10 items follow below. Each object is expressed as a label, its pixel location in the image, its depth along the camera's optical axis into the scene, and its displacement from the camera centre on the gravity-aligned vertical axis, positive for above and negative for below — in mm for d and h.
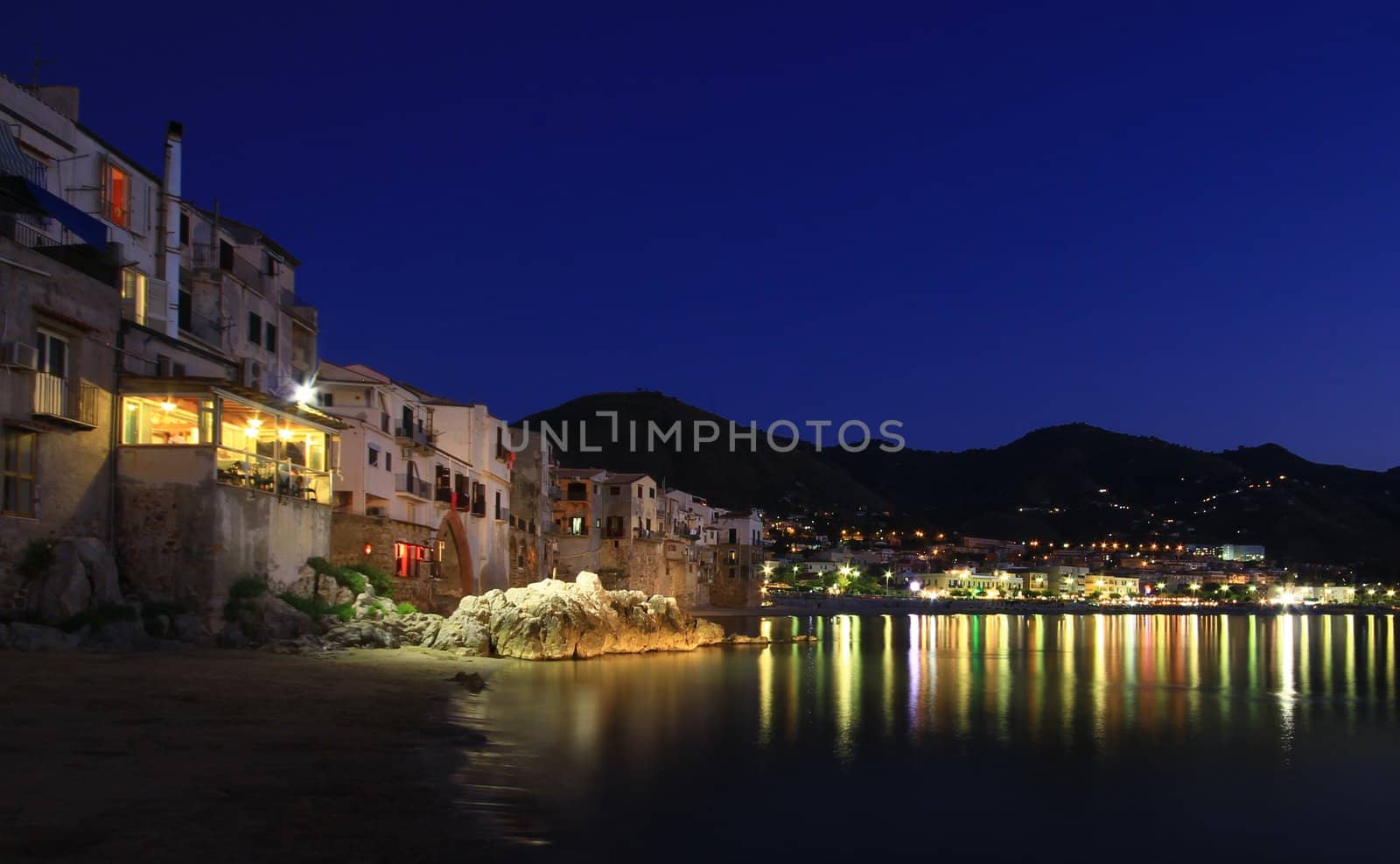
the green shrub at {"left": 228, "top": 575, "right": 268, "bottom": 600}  28109 -1762
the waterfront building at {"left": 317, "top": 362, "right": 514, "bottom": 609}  40844 +1189
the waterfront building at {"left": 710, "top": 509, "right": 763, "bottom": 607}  105125 -3895
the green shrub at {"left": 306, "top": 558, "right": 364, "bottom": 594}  32531 -1680
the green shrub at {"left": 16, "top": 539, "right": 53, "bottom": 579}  23953 -944
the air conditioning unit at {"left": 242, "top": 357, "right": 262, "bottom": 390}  31938 +4064
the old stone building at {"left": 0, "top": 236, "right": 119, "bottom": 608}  23672 +2386
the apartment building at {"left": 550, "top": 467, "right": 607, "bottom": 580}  71750 -186
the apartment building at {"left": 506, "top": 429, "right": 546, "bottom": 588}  61594 +847
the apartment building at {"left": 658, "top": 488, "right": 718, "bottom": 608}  88500 -2268
